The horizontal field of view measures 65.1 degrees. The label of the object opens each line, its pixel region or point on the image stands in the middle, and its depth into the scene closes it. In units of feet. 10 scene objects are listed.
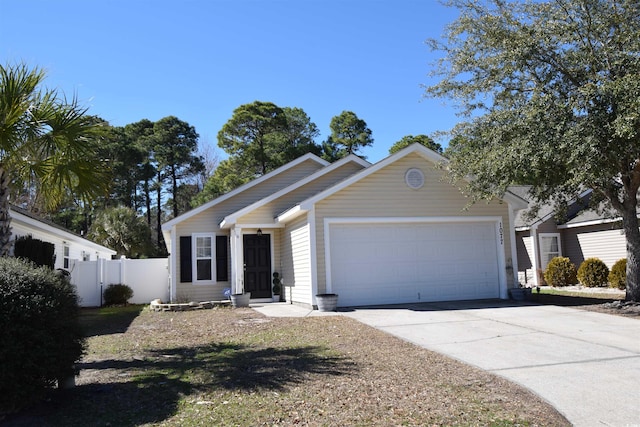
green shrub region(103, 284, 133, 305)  60.39
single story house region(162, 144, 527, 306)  44.27
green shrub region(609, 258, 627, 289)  55.42
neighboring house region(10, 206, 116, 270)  45.97
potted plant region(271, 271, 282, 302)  54.95
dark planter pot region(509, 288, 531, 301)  46.19
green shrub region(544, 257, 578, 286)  64.80
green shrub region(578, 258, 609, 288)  60.70
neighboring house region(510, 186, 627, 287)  62.75
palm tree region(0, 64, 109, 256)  23.31
